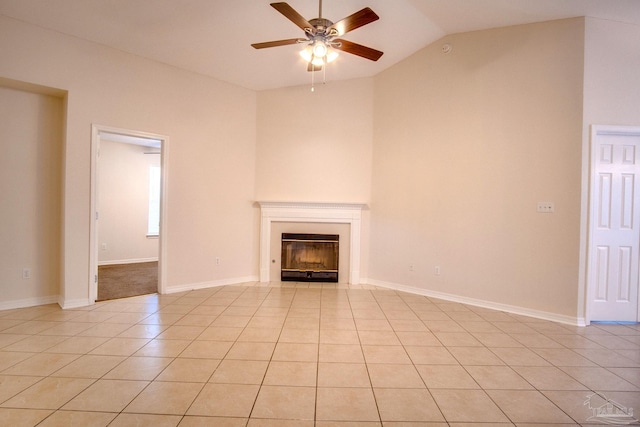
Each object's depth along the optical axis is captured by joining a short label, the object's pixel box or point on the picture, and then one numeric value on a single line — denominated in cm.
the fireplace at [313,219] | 485
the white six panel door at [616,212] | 328
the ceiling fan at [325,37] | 242
